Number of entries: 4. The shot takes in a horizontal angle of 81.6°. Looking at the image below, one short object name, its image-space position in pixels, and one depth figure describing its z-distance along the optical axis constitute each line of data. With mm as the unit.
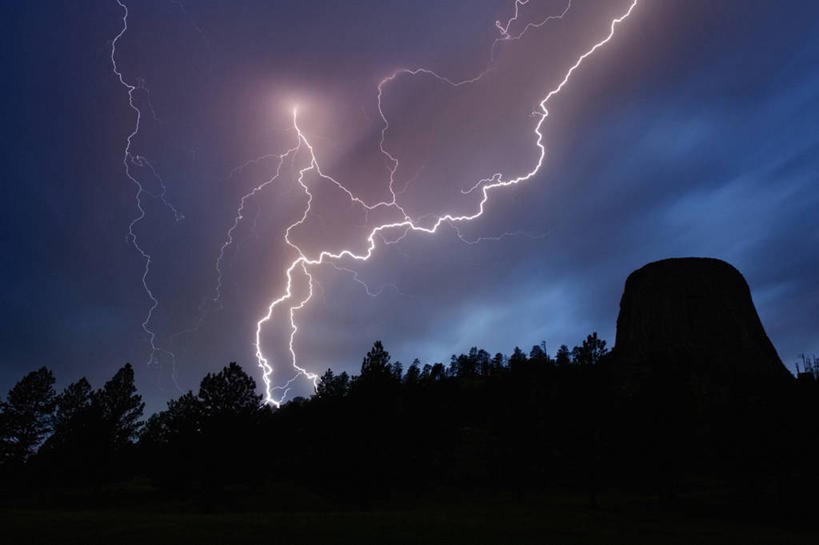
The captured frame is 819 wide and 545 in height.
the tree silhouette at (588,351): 36688
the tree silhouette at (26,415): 45062
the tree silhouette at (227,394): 33750
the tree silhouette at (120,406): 42375
